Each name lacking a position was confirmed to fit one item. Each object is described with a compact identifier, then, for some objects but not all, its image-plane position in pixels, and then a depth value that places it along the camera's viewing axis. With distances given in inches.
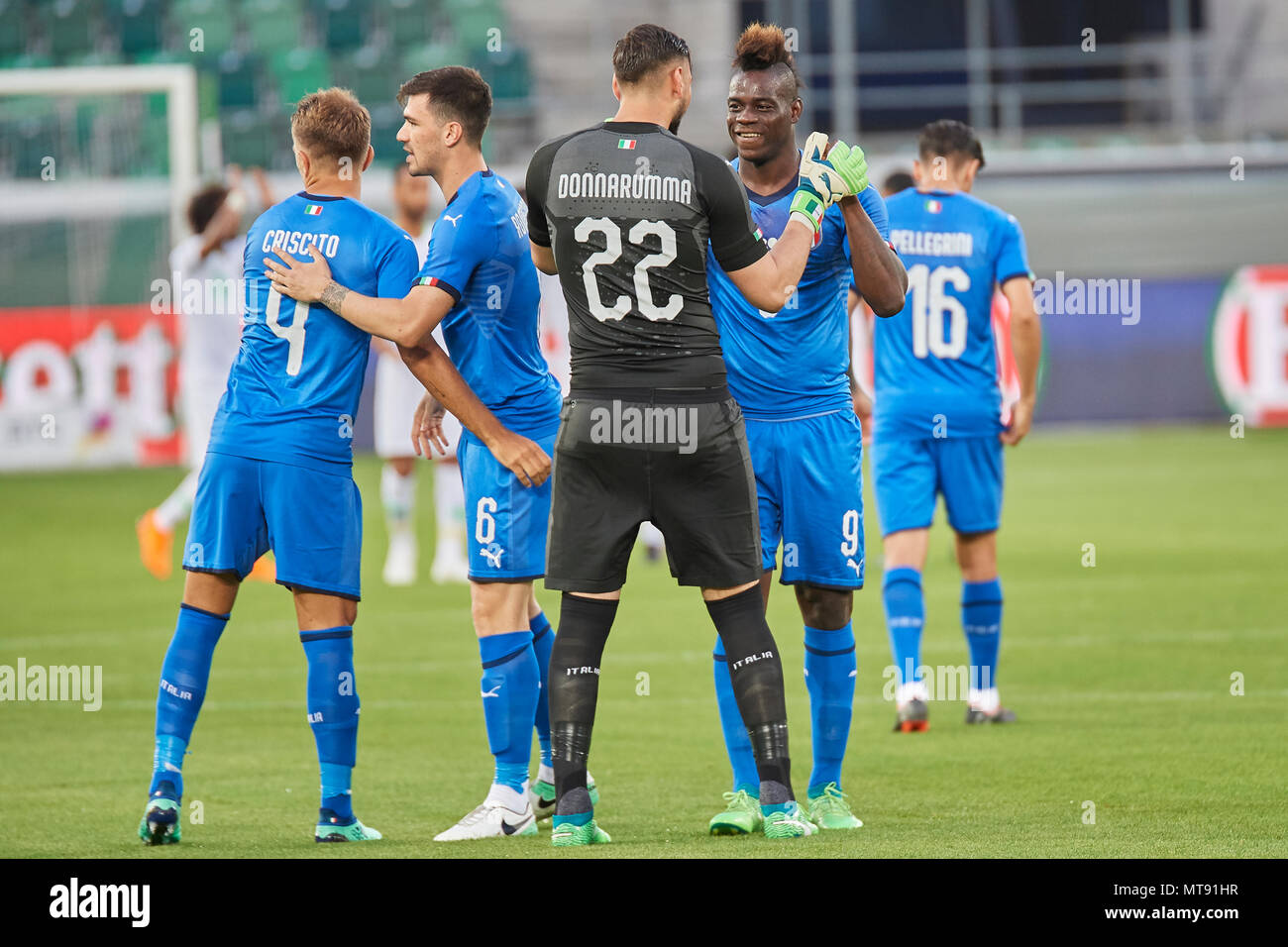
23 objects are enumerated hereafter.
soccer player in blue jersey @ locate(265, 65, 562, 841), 217.2
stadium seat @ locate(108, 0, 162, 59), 936.3
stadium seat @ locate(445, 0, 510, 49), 969.5
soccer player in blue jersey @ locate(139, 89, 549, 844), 214.4
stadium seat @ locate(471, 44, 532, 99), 926.4
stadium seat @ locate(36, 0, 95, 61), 925.2
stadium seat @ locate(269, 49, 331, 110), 906.1
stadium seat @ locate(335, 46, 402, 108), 908.6
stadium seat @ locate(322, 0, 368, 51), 978.7
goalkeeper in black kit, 194.2
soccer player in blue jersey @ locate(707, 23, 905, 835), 219.6
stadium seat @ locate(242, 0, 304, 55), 970.7
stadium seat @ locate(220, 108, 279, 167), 858.1
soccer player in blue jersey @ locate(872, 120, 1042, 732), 305.1
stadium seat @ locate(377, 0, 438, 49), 983.0
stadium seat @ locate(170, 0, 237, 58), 948.6
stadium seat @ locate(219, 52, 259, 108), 903.1
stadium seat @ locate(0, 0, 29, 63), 920.3
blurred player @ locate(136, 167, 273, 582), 462.3
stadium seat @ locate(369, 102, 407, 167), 856.9
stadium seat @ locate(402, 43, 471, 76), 924.6
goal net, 772.6
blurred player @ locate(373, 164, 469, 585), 477.4
